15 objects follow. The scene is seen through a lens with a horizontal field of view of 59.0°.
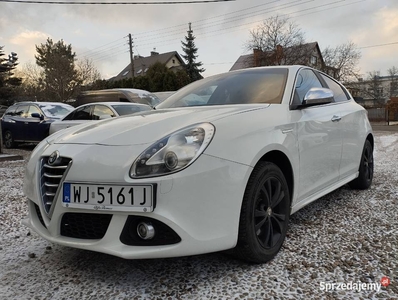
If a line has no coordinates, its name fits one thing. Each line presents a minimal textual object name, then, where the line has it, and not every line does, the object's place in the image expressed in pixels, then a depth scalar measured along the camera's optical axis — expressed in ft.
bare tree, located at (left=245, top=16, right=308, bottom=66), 96.17
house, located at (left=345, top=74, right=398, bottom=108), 161.77
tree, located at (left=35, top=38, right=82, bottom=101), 96.27
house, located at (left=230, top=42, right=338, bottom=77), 95.96
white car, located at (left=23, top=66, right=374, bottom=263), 6.21
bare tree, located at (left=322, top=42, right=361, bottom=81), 110.42
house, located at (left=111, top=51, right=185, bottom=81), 168.20
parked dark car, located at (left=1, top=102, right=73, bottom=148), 33.12
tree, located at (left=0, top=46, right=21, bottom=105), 114.11
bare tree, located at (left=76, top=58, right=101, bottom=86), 108.47
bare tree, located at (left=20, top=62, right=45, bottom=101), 109.82
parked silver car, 25.34
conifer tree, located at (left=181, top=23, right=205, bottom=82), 130.41
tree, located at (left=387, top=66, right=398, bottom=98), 170.19
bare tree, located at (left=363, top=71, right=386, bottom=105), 167.08
